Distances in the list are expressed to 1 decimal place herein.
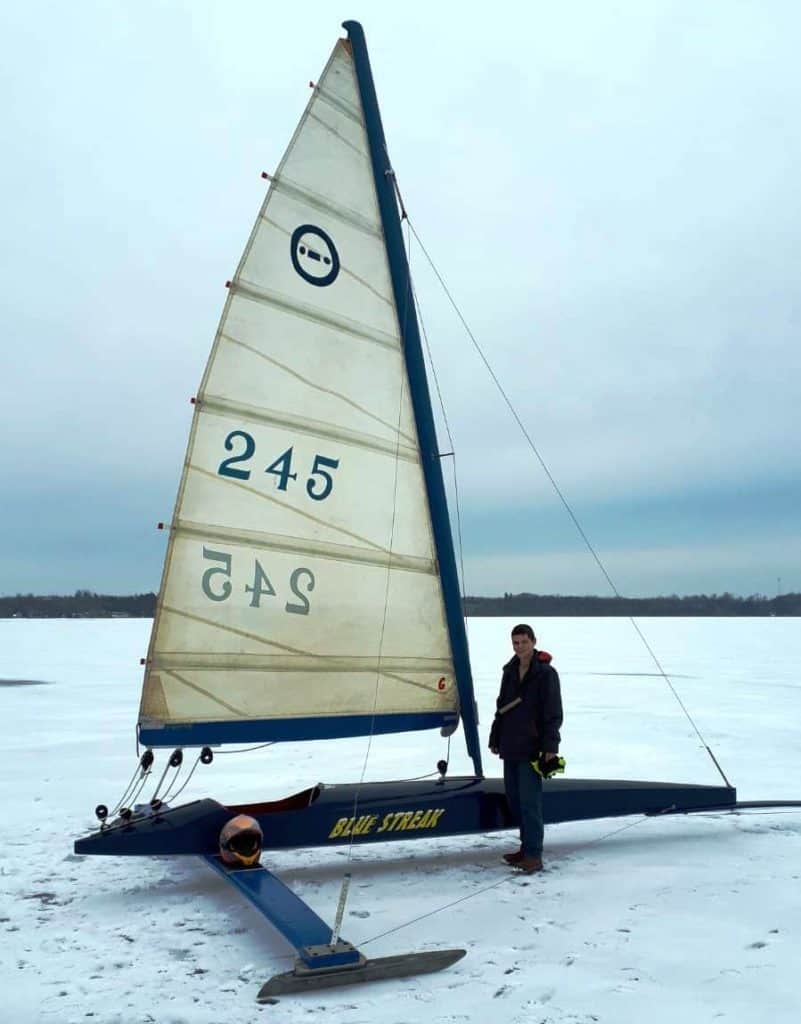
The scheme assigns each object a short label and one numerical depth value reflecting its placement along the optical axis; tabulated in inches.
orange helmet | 158.7
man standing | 176.9
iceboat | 172.9
